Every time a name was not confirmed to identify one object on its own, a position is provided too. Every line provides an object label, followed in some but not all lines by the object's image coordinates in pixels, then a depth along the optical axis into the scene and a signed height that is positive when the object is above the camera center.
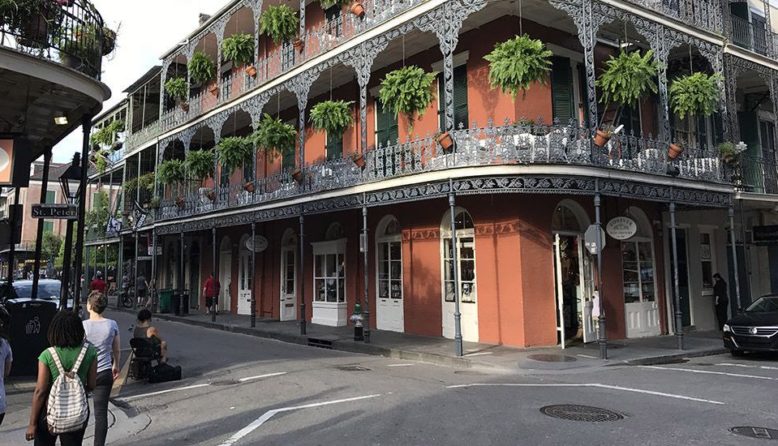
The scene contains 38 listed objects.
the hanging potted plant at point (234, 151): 18.23 +4.32
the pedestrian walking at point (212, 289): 21.05 -0.21
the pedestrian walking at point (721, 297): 15.96 -0.62
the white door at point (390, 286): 15.88 -0.16
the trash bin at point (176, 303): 23.25 -0.79
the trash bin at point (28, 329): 8.99 -0.69
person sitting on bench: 9.78 -0.81
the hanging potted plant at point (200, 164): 20.64 +4.43
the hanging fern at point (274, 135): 16.47 +4.35
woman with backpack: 3.96 -0.73
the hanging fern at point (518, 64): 11.25 +4.33
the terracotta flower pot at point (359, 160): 14.29 +3.09
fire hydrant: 14.17 -1.16
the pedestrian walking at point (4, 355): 4.50 -0.56
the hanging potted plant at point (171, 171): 22.11 +4.46
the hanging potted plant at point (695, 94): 13.31 +4.32
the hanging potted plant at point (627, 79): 11.84 +4.23
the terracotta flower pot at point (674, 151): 13.02 +2.91
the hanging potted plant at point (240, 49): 19.58 +8.21
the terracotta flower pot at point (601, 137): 11.71 +2.93
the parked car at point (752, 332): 11.59 -1.20
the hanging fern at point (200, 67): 22.03 +8.53
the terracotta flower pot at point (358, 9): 14.88 +7.23
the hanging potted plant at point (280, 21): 17.50 +8.17
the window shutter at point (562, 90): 13.73 +4.64
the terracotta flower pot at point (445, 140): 12.02 +2.99
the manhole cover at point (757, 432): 5.94 -1.70
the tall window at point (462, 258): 14.00 +0.55
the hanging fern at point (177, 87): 23.42 +8.25
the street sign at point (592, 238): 11.42 +0.80
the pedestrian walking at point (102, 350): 5.11 -0.62
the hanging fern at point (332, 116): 14.42 +4.27
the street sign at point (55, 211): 9.33 +1.25
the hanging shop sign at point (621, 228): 13.23 +1.17
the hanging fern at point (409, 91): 12.60 +4.29
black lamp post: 9.01 +2.06
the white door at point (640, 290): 14.51 -0.34
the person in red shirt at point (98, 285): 16.83 +0.01
